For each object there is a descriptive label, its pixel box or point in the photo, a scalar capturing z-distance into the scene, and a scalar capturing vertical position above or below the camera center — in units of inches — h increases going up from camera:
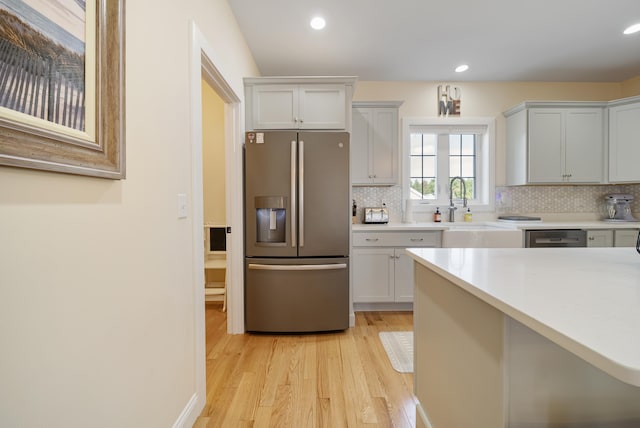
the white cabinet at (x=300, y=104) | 104.0 +40.4
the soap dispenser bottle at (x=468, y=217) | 138.3 -2.3
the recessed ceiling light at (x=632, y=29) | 97.2 +64.9
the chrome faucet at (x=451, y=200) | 138.7 +6.2
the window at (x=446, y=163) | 141.3 +25.4
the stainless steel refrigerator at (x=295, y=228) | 96.8 -5.6
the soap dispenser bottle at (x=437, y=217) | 138.3 -2.4
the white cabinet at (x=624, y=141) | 120.2 +31.4
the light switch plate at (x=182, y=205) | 53.9 +1.3
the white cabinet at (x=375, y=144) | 128.3 +31.5
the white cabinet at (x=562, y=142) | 126.0 +31.8
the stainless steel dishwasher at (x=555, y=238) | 116.2 -10.6
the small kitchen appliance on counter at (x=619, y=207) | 131.9 +2.7
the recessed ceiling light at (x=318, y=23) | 91.4 +63.1
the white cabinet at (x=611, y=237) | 115.0 -10.2
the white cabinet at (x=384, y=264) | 117.5 -21.9
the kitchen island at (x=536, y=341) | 20.8 -13.4
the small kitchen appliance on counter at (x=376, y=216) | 129.1 -1.8
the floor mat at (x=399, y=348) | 79.7 -43.6
